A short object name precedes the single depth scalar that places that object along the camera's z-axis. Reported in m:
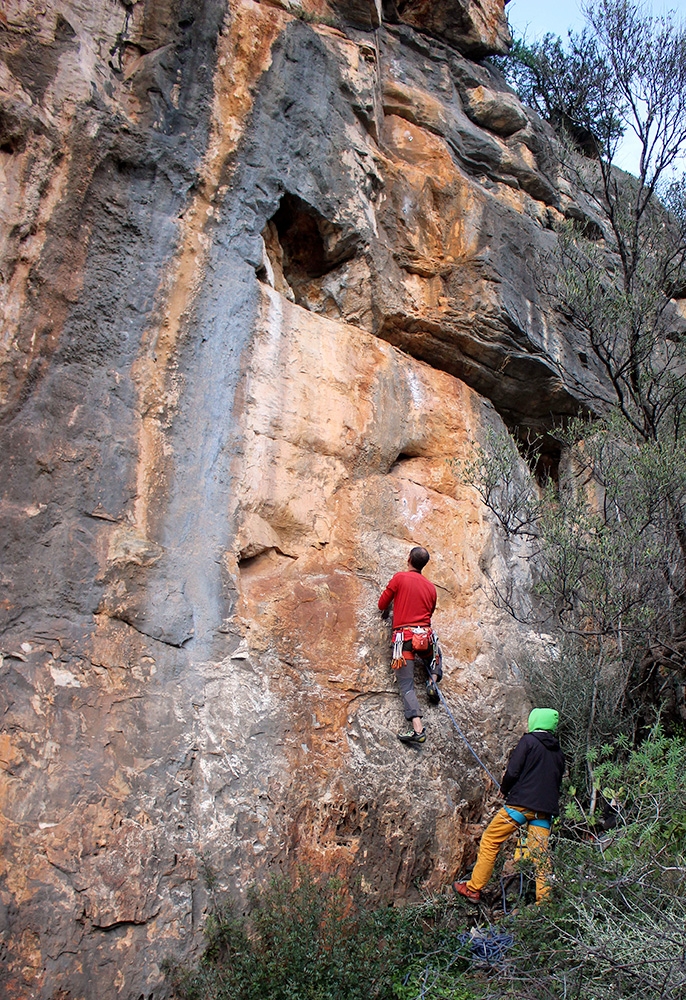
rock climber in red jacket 6.74
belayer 5.85
